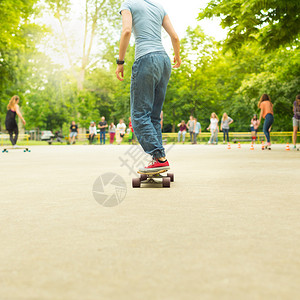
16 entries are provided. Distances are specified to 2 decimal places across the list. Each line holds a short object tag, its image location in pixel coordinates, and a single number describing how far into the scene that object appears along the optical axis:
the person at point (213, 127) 25.47
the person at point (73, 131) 29.64
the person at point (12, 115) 14.70
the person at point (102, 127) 28.70
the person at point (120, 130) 28.83
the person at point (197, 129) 28.33
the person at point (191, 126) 28.37
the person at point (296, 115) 14.30
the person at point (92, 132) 30.02
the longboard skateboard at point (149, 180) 5.07
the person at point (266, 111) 15.15
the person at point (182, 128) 31.47
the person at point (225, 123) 26.08
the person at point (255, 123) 27.12
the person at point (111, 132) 29.91
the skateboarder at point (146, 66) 5.30
